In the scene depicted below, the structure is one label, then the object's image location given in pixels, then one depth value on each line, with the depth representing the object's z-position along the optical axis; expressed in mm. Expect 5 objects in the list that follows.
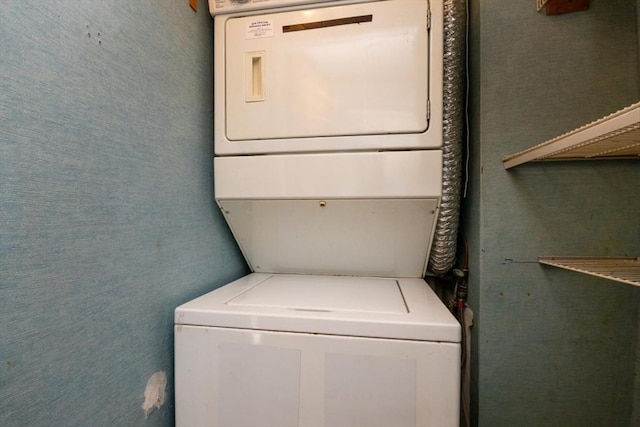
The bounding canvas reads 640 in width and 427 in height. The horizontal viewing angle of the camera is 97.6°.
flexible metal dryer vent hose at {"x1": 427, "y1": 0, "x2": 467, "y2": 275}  1063
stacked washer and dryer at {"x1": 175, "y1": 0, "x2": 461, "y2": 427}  741
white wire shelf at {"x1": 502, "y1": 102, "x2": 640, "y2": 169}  544
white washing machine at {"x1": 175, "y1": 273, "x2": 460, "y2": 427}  723
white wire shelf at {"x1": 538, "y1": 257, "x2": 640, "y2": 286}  756
